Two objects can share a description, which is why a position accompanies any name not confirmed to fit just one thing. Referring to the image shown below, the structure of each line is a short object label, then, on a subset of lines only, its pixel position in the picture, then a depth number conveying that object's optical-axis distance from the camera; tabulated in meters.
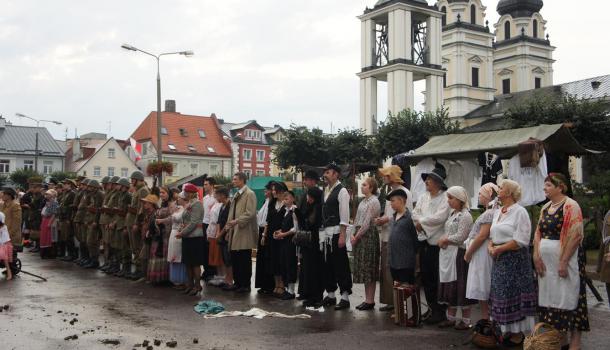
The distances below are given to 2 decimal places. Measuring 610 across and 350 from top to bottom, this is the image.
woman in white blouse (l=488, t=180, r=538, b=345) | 6.90
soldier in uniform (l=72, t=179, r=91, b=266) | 14.91
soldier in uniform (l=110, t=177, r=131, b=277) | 13.03
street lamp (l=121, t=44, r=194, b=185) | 24.11
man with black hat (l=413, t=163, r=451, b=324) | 8.28
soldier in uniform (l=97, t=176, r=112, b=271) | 13.73
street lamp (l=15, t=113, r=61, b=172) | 37.69
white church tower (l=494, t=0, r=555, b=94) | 74.50
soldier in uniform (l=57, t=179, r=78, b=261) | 15.65
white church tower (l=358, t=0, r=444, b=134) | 56.19
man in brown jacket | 10.78
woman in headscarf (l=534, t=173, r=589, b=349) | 6.43
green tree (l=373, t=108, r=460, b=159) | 46.50
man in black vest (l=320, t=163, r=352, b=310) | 9.37
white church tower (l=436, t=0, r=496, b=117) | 68.88
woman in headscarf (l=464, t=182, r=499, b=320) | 7.27
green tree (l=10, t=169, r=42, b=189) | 58.08
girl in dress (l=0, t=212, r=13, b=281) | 12.26
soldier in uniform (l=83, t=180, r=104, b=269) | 14.39
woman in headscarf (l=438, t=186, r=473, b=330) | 7.82
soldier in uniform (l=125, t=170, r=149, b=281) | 12.38
